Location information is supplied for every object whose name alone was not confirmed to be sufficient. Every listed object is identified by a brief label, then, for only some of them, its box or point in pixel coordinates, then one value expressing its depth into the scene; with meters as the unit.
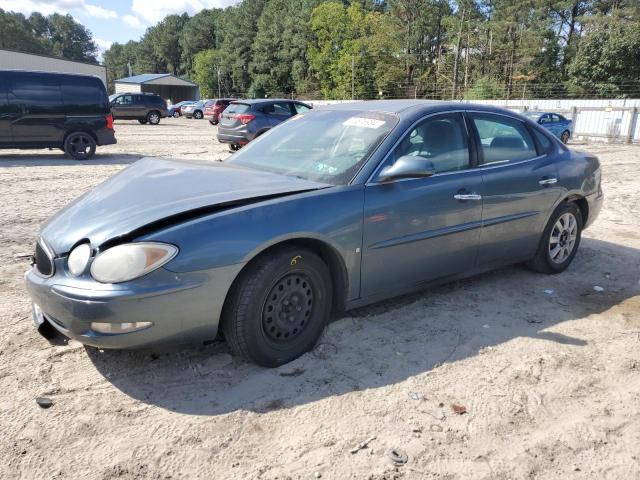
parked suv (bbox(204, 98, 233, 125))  31.08
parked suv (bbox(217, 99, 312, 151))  14.91
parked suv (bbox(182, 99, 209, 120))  40.97
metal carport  65.25
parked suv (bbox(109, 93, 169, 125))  28.88
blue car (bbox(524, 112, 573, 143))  21.89
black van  11.40
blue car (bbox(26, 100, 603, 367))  2.67
